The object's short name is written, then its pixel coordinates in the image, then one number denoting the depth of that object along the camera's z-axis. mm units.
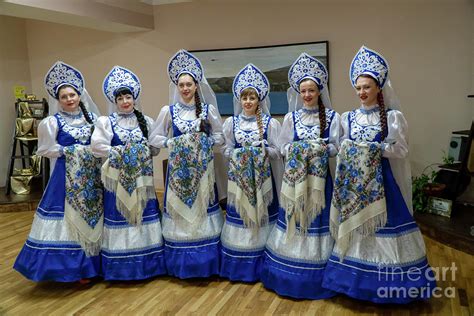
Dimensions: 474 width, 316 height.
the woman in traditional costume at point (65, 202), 3039
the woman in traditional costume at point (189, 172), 3059
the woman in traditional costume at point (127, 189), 3029
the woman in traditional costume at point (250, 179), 2959
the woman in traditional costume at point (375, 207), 2586
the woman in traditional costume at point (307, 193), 2746
